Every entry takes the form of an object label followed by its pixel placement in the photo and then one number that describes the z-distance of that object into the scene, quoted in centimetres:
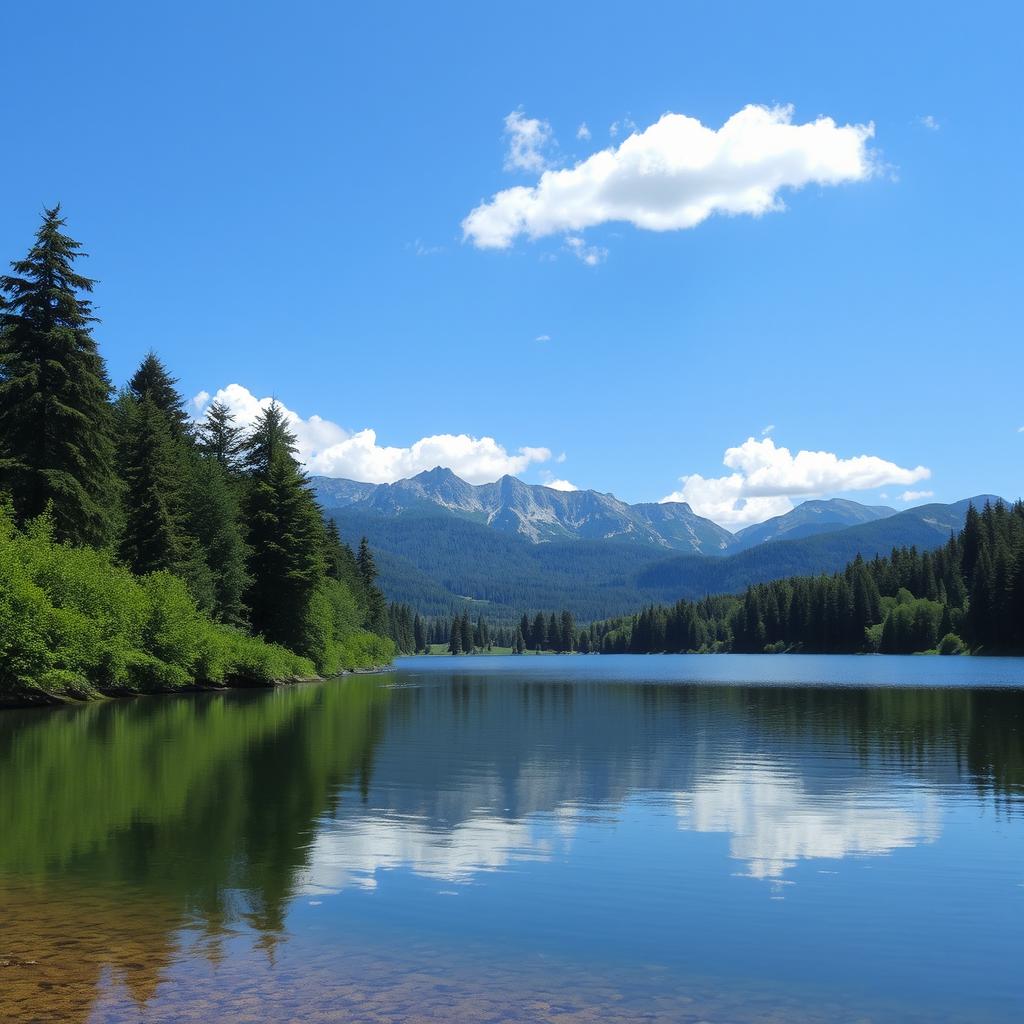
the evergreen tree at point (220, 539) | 7062
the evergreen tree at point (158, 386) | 8931
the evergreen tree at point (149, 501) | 6219
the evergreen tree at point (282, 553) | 7819
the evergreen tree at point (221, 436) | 9956
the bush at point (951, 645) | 15538
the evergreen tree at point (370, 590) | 14612
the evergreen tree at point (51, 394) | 4984
